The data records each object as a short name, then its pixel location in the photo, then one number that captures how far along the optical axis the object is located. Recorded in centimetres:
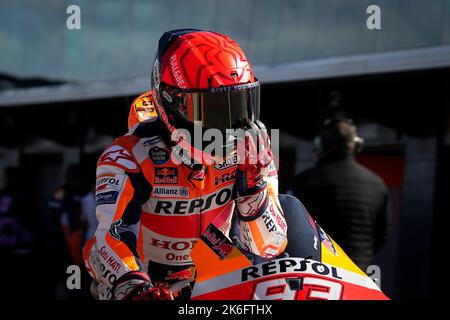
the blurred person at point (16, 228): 1645
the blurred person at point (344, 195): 947
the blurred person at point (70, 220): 1562
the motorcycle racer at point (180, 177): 553
